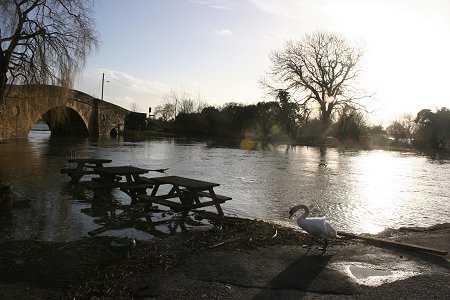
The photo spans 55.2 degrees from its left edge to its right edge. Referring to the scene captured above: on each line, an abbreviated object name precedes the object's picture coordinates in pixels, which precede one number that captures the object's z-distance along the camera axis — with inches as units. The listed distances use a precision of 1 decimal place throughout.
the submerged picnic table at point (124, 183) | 402.0
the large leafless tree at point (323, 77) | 2204.7
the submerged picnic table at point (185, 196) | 318.3
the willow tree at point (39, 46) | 738.8
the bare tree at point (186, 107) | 3183.1
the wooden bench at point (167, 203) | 317.4
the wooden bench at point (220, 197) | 343.6
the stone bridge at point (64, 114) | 840.9
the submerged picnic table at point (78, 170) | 477.4
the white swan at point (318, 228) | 243.1
